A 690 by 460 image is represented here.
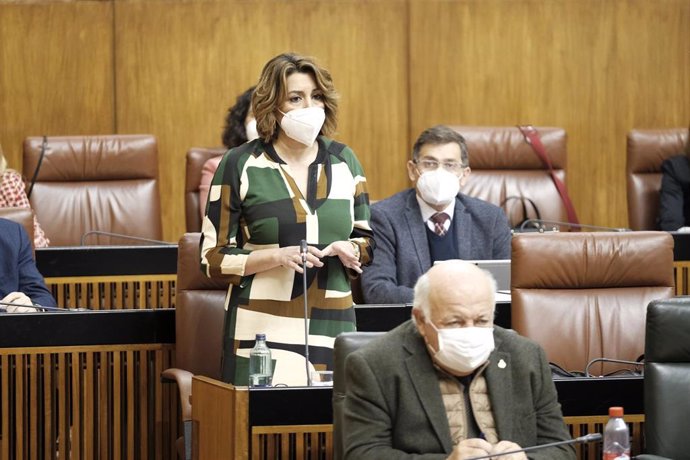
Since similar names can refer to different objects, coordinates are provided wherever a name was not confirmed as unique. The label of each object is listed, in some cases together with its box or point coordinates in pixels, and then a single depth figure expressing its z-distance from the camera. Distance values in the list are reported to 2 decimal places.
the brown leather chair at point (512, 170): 12.57
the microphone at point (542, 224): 11.55
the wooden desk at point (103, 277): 10.13
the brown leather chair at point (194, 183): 12.74
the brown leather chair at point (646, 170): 13.01
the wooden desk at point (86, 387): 8.00
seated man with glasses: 9.23
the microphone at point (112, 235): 11.54
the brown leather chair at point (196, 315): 8.28
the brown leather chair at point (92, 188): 12.59
